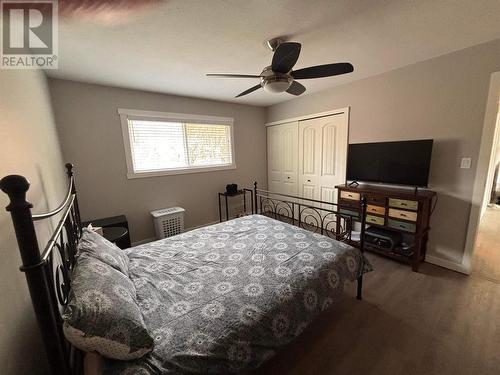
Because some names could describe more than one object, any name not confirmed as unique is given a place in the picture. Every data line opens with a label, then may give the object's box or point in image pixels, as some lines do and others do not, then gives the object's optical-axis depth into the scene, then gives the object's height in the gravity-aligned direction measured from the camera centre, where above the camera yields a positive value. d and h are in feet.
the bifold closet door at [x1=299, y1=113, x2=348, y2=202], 10.97 -0.09
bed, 2.27 -2.77
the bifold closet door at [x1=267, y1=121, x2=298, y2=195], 13.53 -0.16
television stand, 7.66 -2.40
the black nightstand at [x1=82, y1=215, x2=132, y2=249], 8.19 -2.72
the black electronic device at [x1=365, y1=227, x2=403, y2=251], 8.37 -3.53
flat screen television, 7.78 -0.41
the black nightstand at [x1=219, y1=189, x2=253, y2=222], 12.93 -2.42
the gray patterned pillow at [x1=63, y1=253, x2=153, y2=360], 2.66 -2.19
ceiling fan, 5.15 +2.28
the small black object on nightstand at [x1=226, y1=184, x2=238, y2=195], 13.01 -2.05
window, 10.32 +0.85
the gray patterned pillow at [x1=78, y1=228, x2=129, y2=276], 4.23 -1.96
